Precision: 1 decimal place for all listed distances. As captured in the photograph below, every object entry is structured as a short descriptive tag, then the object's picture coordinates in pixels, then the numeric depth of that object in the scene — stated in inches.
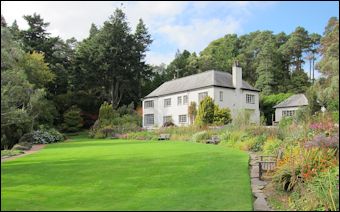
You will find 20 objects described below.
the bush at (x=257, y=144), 725.9
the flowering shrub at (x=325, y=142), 401.4
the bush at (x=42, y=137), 1208.8
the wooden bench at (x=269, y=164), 426.3
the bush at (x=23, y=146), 928.2
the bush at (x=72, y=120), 1808.6
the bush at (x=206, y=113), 1406.3
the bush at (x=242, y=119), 994.7
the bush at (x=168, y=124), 1727.9
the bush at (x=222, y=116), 1387.8
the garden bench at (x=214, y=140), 920.6
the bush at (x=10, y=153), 782.7
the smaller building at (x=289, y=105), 1811.4
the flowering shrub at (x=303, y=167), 364.8
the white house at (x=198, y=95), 1616.6
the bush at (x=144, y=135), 1225.7
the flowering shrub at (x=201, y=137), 987.3
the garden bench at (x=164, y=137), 1166.6
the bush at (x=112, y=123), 1475.1
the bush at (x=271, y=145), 623.0
